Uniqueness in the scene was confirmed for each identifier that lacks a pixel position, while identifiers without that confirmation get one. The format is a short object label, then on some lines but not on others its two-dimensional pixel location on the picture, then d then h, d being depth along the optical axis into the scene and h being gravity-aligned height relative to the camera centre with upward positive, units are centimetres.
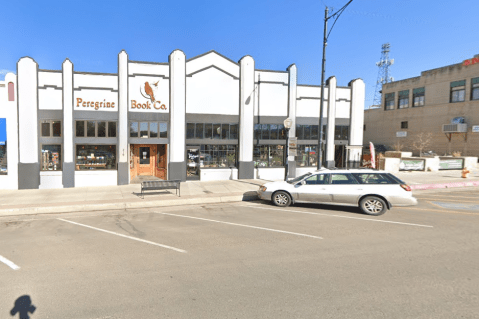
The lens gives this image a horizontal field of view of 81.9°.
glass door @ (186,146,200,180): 1670 -104
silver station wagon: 930 -146
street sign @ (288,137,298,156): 1470 +11
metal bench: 1182 -174
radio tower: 6650 +2119
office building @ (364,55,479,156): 3206 +527
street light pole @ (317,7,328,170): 1296 +378
